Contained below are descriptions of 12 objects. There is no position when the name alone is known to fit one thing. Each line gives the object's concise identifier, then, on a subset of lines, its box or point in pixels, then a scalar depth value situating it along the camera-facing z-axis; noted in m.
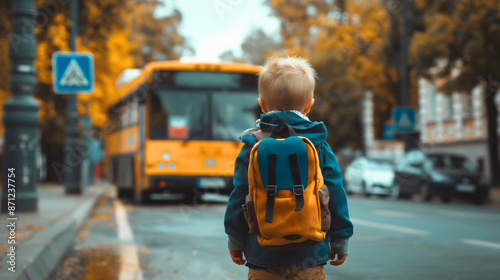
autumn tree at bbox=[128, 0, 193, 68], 53.00
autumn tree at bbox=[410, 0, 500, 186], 22.59
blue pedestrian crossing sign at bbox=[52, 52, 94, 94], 17.45
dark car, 23.16
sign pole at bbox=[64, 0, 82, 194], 22.08
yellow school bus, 17.69
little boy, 3.48
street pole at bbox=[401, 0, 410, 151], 29.55
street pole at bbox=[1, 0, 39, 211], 12.91
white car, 28.95
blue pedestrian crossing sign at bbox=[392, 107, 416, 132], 26.62
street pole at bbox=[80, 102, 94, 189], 28.72
